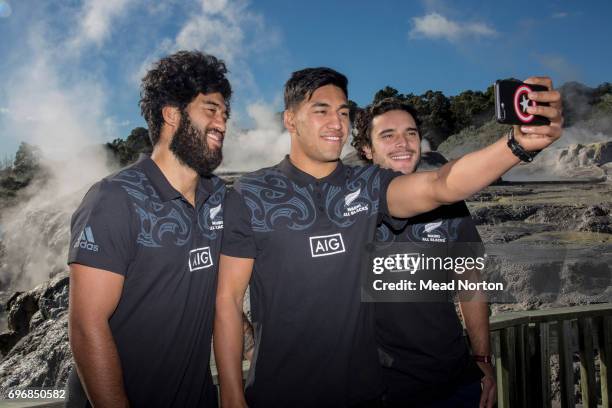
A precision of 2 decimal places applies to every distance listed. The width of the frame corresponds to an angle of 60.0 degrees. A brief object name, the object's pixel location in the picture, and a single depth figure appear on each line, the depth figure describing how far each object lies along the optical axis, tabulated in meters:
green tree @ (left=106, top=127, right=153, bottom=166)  42.22
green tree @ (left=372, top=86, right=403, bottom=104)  33.34
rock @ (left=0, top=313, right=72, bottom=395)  6.50
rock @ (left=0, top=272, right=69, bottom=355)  8.70
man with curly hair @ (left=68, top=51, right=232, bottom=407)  1.73
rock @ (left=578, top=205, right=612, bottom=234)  8.94
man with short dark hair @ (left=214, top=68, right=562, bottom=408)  1.88
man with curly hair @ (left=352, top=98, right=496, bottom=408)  2.13
